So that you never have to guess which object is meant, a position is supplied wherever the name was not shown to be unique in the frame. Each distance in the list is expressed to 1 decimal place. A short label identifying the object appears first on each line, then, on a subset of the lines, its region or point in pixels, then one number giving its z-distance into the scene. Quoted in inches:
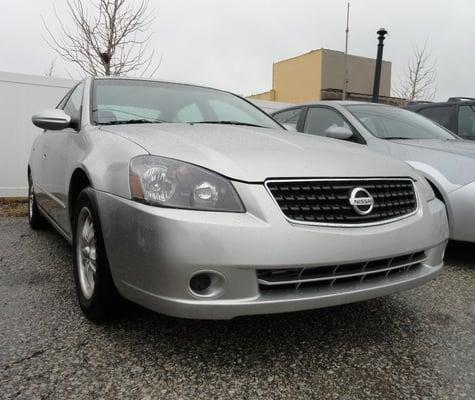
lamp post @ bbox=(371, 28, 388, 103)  342.6
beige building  908.6
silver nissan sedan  70.8
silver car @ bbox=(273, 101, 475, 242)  135.4
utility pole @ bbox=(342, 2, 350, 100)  482.2
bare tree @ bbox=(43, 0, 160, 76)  385.1
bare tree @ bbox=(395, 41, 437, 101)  727.7
